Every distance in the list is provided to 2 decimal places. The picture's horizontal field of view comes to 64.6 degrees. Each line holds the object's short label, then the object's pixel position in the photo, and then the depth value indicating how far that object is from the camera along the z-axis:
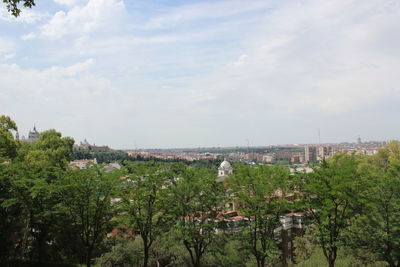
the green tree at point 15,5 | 7.72
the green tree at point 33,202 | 14.80
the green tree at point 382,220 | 14.54
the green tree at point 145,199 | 15.30
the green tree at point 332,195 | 13.96
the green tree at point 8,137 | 23.26
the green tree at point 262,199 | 15.03
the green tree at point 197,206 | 15.44
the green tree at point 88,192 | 14.75
